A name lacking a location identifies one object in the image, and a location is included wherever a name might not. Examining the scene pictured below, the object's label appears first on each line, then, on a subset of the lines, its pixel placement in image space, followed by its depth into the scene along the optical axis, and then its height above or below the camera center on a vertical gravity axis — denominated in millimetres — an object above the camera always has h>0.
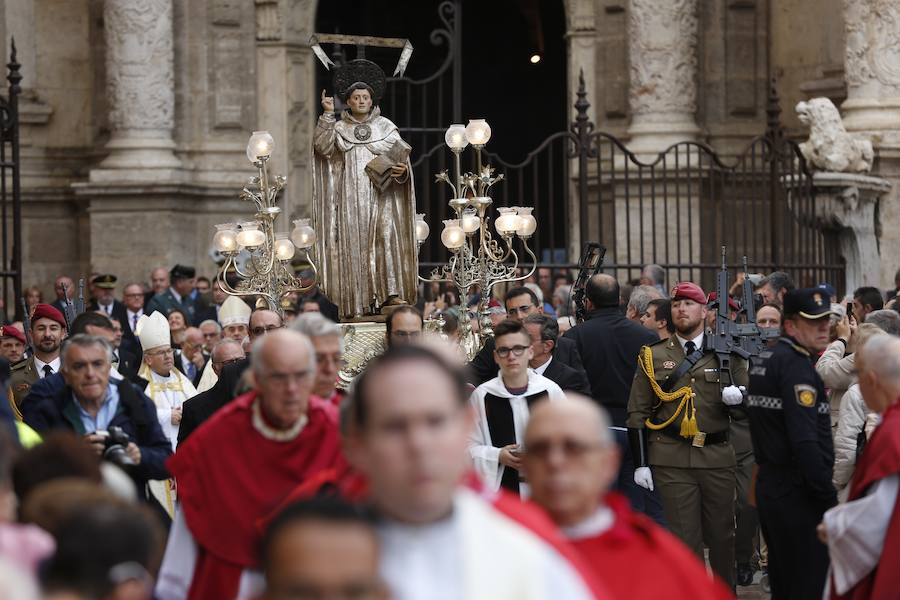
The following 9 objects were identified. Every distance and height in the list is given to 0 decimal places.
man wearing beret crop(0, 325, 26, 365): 18185 -63
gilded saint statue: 19352 +839
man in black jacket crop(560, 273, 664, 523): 16601 -154
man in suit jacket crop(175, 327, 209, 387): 19671 -173
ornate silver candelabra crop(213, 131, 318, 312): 18652 +567
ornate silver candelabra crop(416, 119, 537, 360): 19413 +656
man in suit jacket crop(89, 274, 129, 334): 26032 +337
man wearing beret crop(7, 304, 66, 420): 16552 -67
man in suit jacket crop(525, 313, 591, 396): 14821 -183
